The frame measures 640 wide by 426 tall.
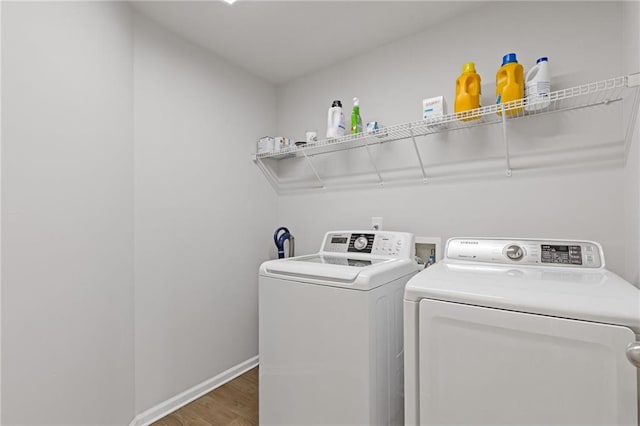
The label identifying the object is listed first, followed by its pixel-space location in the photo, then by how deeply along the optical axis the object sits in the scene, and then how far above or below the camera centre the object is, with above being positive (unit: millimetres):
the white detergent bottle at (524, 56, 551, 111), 1423 +625
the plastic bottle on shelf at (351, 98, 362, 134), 2117 +695
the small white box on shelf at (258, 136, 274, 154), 2529 +621
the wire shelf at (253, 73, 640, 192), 1369 +546
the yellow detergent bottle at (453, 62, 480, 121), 1649 +692
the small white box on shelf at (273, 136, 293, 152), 2500 +619
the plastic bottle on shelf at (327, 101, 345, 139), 2141 +679
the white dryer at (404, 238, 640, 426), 790 -401
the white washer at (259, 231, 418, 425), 1335 -602
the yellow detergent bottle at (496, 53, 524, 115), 1507 +683
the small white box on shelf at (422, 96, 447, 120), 1735 +630
